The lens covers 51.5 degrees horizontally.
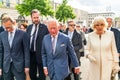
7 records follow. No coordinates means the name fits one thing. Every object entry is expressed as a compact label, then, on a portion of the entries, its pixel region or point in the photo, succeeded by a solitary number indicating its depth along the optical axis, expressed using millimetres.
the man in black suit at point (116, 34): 3219
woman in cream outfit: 2268
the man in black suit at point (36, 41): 2767
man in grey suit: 2333
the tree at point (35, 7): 17164
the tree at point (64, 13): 23593
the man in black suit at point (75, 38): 3325
